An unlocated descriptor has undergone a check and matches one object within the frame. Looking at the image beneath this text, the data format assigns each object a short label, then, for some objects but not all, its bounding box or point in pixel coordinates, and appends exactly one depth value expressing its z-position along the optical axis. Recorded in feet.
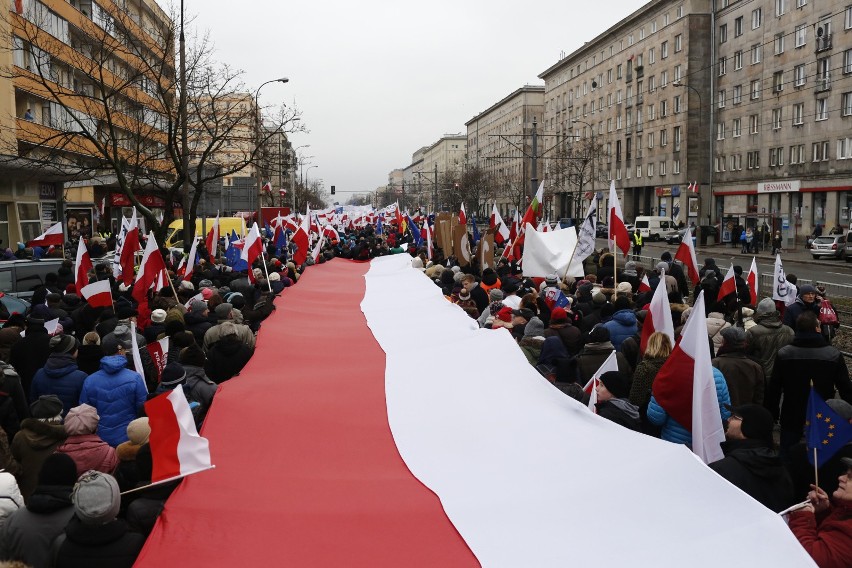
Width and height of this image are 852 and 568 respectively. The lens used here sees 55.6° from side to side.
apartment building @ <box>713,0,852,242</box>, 155.84
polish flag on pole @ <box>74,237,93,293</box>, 41.88
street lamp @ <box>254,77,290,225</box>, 111.24
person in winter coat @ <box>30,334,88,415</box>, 24.17
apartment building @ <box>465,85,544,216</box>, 343.87
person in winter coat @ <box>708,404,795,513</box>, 15.49
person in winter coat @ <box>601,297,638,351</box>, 29.71
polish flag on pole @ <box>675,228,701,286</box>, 45.65
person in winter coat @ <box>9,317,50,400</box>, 28.48
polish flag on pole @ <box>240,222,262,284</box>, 47.62
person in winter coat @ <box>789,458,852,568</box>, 12.57
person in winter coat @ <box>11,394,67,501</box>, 18.88
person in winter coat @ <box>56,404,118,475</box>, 17.63
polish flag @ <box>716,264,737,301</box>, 39.88
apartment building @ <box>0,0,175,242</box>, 99.40
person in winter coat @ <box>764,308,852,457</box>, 24.20
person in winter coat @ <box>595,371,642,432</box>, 19.97
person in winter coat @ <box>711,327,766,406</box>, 23.68
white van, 200.52
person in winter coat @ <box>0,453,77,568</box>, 14.38
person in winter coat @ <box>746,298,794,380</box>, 28.84
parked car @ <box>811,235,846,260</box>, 127.75
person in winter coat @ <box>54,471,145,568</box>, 13.39
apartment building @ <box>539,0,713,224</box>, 212.23
